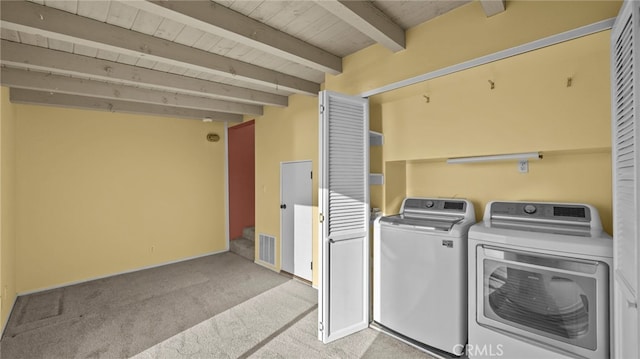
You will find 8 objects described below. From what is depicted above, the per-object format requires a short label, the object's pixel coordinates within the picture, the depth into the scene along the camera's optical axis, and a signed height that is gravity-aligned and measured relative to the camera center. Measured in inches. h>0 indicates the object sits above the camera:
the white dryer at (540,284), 65.4 -27.3
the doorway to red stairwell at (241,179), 231.8 -1.3
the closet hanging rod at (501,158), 82.3 +5.7
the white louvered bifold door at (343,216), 97.0 -13.8
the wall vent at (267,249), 180.9 -46.4
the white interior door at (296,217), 159.3 -23.5
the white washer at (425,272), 85.7 -30.9
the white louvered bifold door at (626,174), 44.9 +0.2
